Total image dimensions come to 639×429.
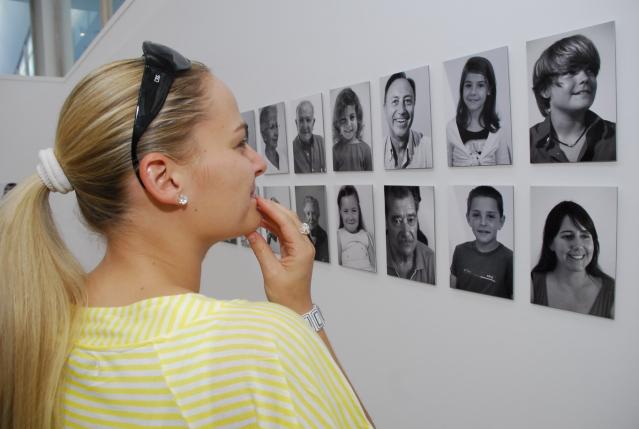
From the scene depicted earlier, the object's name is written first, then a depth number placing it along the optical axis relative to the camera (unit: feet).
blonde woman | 2.76
